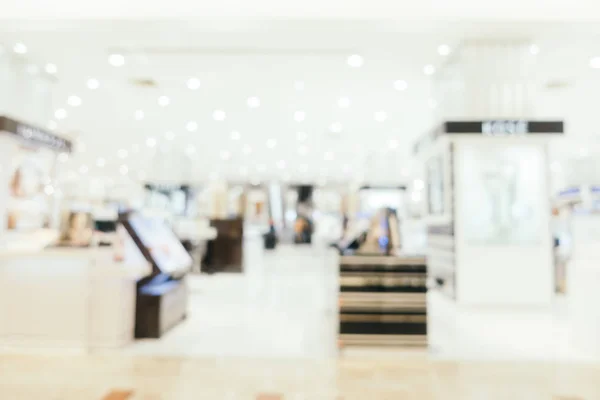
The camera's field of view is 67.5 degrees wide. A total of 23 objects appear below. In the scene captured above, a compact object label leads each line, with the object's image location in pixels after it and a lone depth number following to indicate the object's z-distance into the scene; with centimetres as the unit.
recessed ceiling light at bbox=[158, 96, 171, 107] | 942
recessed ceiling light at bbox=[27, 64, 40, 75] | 725
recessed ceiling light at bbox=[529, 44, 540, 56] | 620
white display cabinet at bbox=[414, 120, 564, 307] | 589
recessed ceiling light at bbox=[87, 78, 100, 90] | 823
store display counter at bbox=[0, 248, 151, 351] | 336
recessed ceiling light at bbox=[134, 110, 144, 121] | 1061
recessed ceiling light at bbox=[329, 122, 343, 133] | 1159
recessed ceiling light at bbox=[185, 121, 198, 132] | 1169
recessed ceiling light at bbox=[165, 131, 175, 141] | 1279
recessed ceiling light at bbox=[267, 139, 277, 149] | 1370
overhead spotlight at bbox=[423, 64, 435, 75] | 714
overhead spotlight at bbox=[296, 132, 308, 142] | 1265
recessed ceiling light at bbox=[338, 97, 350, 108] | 928
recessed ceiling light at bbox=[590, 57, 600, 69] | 690
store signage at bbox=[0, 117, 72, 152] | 601
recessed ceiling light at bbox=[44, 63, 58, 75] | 736
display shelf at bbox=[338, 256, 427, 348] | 338
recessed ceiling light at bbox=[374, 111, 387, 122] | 1036
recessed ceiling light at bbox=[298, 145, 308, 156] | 1479
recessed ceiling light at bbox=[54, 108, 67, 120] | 1037
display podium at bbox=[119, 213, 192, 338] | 373
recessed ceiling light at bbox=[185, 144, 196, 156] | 1508
